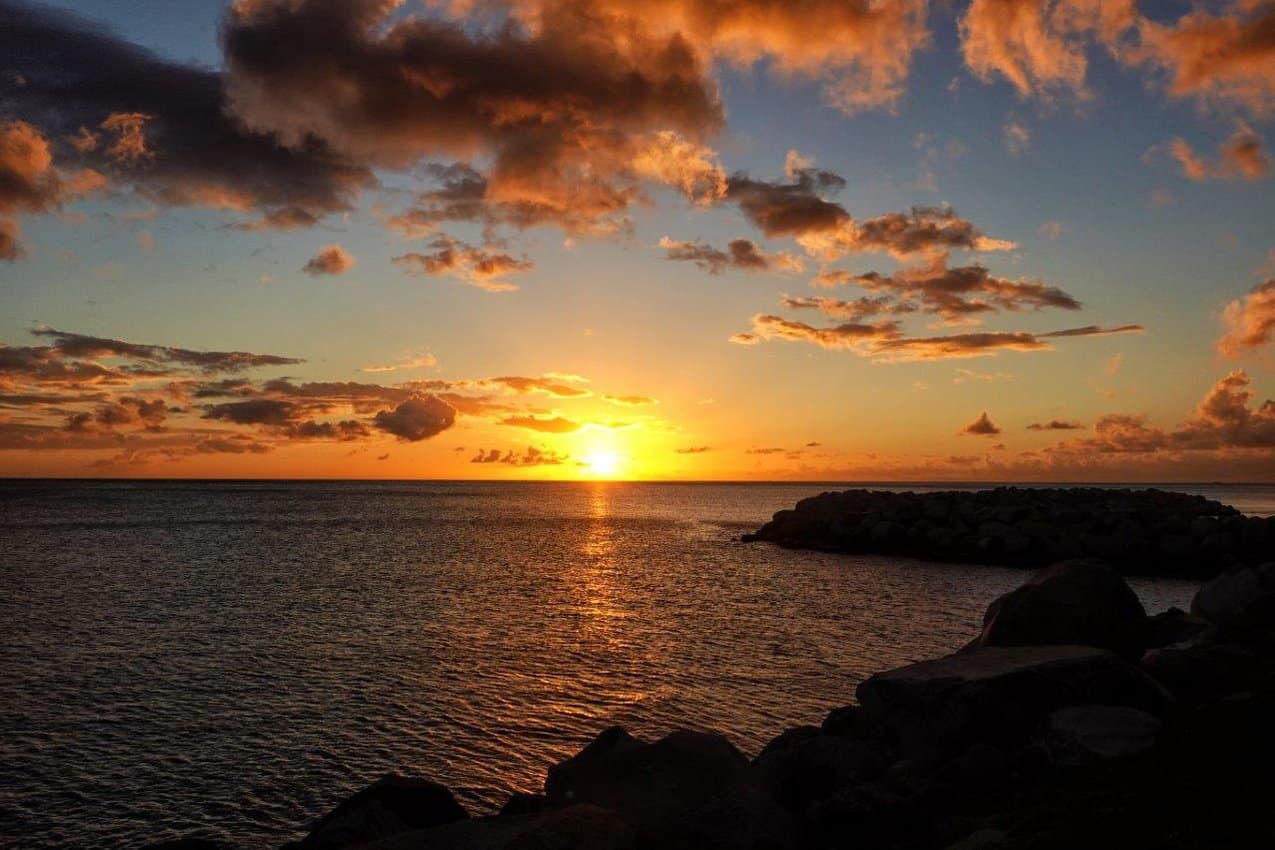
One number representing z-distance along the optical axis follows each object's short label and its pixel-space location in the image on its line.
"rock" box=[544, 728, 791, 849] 12.34
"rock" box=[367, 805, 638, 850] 10.66
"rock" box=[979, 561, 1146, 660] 17.38
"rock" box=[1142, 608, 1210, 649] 20.22
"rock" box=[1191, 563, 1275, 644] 18.69
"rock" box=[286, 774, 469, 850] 12.51
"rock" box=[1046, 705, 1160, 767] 12.20
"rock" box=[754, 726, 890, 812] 13.95
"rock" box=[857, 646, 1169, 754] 13.84
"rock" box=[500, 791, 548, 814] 14.33
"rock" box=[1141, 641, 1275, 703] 15.39
